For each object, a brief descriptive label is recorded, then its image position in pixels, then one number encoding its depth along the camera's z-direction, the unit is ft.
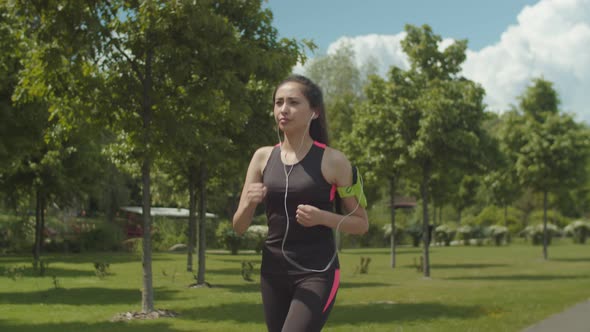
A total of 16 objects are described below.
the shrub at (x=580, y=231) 181.78
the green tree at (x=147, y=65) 39.45
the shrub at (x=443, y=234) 184.85
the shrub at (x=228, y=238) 128.77
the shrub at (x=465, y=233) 185.88
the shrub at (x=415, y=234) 173.68
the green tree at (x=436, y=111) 70.85
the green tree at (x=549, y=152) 106.63
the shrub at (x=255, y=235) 132.46
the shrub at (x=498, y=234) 177.07
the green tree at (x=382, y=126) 74.23
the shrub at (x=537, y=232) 168.36
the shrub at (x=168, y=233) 140.15
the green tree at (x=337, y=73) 194.70
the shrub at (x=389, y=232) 170.49
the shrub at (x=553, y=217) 204.74
